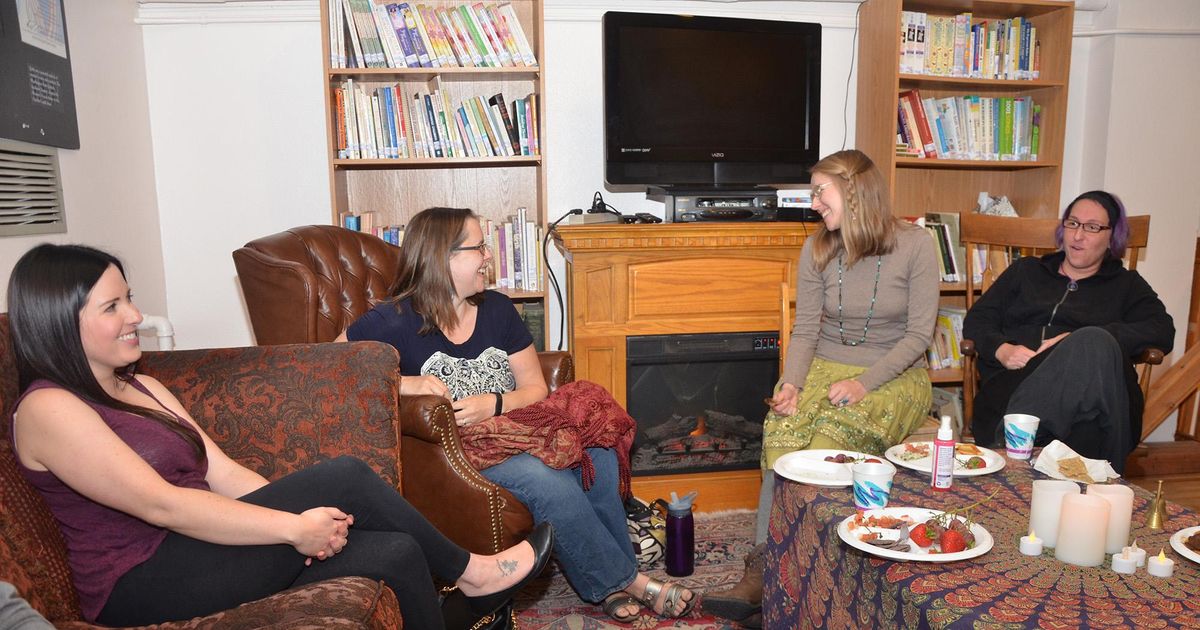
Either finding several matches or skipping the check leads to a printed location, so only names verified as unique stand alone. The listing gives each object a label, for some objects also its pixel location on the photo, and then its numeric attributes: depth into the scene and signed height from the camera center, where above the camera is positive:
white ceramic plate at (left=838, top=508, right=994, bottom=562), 1.30 -0.57
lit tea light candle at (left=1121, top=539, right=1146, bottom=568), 1.27 -0.56
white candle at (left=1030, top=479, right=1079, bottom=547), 1.34 -0.52
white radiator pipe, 2.31 -0.38
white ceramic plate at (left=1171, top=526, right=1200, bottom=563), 1.27 -0.56
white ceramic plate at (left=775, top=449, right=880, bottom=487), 1.66 -0.57
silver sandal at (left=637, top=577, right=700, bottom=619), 2.14 -1.05
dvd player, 2.97 -0.06
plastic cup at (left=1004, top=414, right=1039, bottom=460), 1.76 -0.52
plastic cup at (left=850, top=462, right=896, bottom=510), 1.48 -0.53
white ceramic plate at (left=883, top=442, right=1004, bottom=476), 1.67 -0.57
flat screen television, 2.95 +0.32
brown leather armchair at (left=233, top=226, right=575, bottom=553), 1.95 -0.38
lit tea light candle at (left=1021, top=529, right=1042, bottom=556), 1.33 -0.57
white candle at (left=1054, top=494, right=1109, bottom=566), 1.27 -0.53
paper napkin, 1.60 -0.55
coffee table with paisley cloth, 1.15 -0.59
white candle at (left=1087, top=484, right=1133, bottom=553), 1.31 -0.52
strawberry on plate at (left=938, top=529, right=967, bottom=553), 1.32 -0.56
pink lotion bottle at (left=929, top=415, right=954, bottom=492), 1.57 -0.52
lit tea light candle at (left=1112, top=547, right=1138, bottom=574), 1.26 -0.57
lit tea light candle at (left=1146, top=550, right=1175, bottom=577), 1.24 -0.57
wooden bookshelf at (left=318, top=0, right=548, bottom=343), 3.05 +0.04
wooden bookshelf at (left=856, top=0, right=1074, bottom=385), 3.08 +0.36
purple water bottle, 2.38 -1.00
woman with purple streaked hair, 2.21 -0.44
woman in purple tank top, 1.33 -0.52
